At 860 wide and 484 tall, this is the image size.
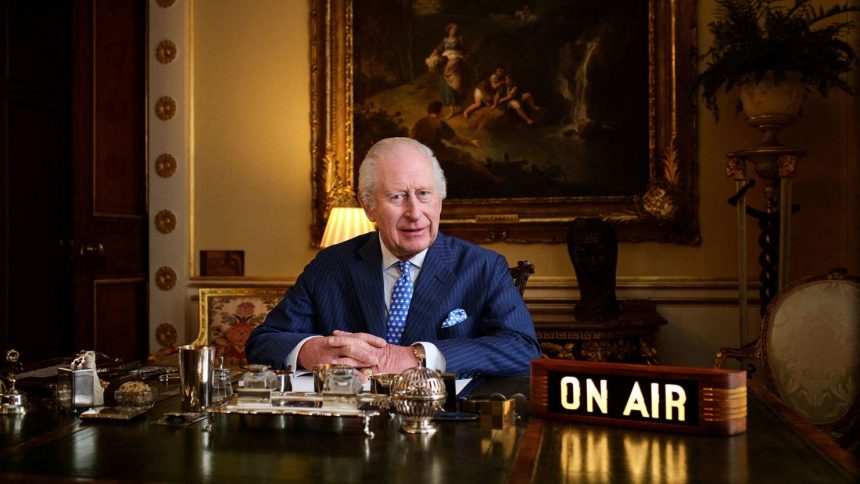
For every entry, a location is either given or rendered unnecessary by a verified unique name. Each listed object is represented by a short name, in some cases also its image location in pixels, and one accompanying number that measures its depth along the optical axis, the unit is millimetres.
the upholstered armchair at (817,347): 3277
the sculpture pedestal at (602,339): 4457
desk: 1471
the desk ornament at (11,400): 2051
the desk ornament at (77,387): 2074
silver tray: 1821
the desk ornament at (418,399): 1771
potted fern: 4281
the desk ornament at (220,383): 2104
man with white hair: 2777
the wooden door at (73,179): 5543
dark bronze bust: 4695
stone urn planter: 4422
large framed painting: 5117
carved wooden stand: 4496
